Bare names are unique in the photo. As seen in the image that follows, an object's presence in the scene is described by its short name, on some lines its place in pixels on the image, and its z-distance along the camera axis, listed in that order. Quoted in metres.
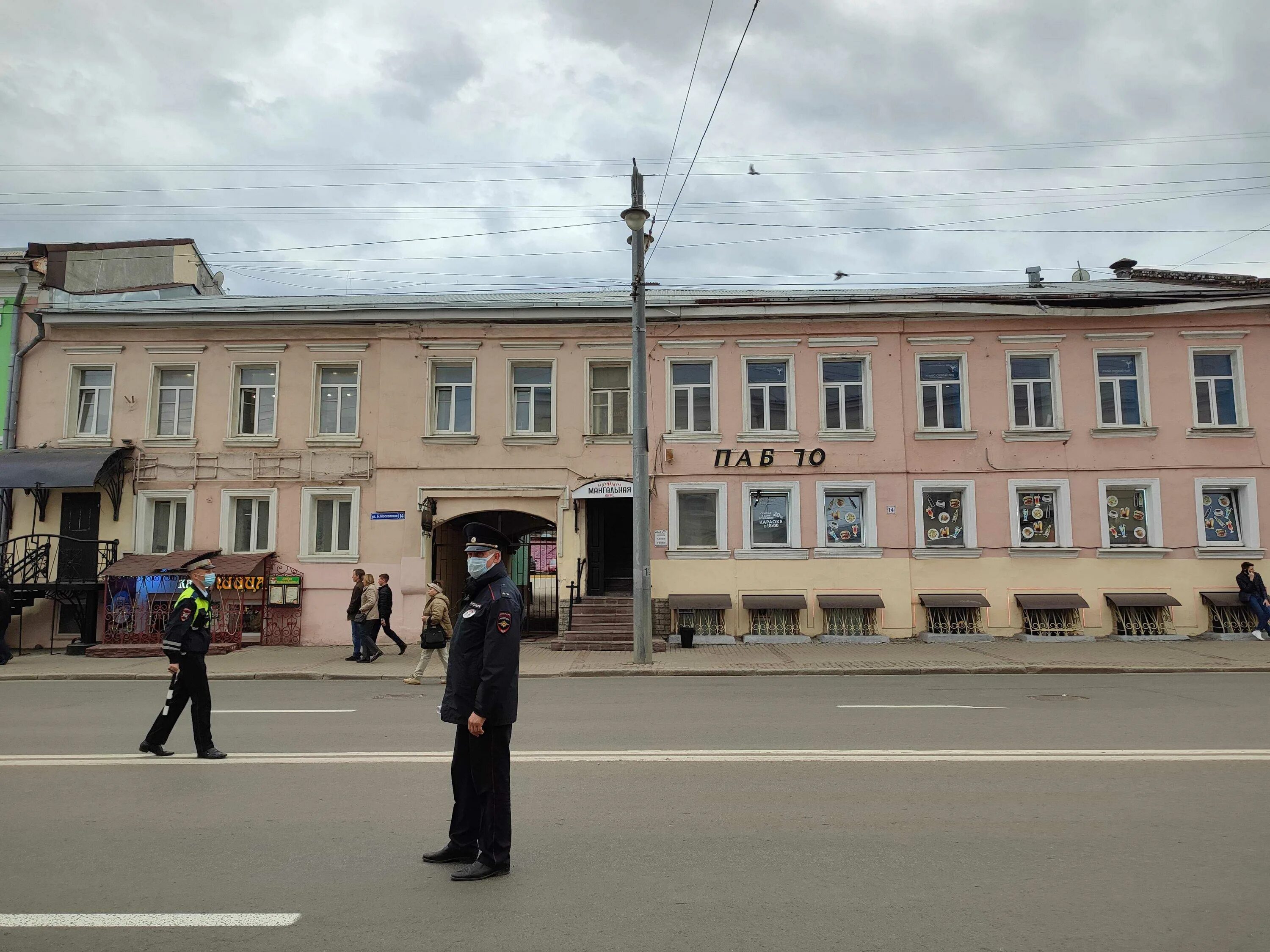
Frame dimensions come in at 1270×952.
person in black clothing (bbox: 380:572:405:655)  17.05
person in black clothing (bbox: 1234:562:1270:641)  18.08
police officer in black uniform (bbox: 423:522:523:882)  4.91
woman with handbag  13.80
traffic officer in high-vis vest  7.99
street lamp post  15.58
